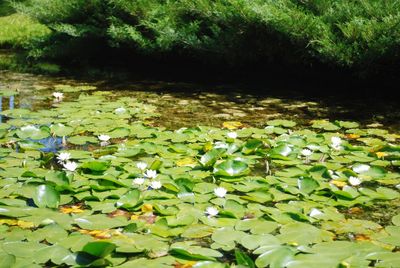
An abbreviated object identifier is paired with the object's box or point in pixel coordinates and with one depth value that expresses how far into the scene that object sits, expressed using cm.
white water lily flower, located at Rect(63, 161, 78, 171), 236
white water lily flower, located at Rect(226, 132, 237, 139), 300
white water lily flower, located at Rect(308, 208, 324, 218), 194
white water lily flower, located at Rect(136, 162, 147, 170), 239
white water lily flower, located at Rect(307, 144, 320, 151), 286
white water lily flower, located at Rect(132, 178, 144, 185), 222
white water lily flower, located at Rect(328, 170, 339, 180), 241
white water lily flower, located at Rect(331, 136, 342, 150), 284
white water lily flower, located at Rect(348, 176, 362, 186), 228
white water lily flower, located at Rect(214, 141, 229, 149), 275
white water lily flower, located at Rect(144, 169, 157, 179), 231
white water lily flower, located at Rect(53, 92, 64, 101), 422
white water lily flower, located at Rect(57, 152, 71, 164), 251
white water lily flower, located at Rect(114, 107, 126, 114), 372
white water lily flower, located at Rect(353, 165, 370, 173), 250
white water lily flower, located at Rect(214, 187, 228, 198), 212
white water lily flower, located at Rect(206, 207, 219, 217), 193
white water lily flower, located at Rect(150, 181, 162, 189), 219
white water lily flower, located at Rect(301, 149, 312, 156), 266
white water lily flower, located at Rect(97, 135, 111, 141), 292
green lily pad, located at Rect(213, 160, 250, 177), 241
